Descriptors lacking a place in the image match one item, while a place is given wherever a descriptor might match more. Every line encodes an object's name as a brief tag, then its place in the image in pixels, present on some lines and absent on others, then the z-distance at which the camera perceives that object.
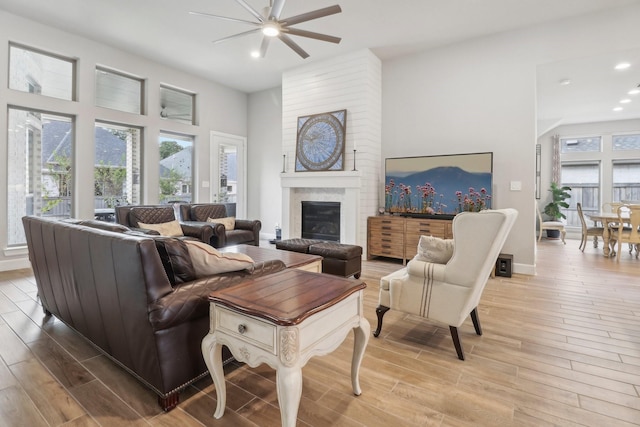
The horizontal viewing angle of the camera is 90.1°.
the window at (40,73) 4.52
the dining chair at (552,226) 7.48
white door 7.13
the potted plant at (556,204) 8.16
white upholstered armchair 2.04
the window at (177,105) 6.35
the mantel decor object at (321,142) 5.54
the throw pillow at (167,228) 4.56
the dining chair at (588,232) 6.11
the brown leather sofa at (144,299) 1.54
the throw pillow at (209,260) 1.80
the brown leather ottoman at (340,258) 3.76
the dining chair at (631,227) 5.19
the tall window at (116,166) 5.43
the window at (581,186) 8.42
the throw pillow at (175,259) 1.72
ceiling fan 3.00
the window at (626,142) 7.93
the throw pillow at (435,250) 2.32
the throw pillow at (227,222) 5.44
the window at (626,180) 7.91
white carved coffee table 1.25
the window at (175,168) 6.38
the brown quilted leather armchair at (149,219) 4.63
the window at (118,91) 5.38
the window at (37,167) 4.57
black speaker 4.35
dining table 5.57
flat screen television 4.65
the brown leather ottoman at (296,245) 4.01
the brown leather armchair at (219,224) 5.00
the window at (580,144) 8.34
